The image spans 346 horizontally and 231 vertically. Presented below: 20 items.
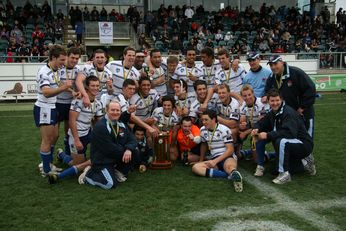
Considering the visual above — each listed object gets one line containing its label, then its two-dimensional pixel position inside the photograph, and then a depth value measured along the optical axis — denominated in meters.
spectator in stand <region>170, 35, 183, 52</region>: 20.21
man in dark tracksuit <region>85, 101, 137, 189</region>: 5.04
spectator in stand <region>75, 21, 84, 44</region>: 20.92
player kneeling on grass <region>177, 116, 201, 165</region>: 6.14
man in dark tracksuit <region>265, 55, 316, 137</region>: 5.64
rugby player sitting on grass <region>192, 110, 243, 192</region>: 5.47
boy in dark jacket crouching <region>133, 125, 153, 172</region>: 6.00
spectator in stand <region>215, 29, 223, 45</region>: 22.39
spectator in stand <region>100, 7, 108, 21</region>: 23.06
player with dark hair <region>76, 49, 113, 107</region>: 5.97
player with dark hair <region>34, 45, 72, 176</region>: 5.21
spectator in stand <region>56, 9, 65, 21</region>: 22.46
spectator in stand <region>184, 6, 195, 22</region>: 25.23
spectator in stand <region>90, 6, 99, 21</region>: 22.38
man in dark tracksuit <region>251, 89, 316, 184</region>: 5.20
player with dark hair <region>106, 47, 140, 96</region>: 6.31
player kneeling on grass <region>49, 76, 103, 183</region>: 5.47
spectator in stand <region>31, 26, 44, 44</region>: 19.23
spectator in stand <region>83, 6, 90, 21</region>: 22.39
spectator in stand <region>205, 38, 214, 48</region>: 20.66
